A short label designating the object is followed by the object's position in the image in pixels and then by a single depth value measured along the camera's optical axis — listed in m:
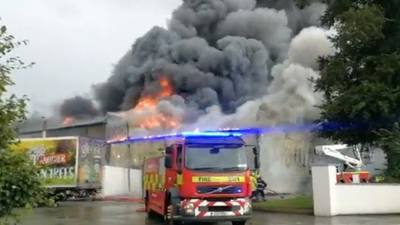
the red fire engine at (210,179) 13.52
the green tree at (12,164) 6.11
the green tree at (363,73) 20.41
